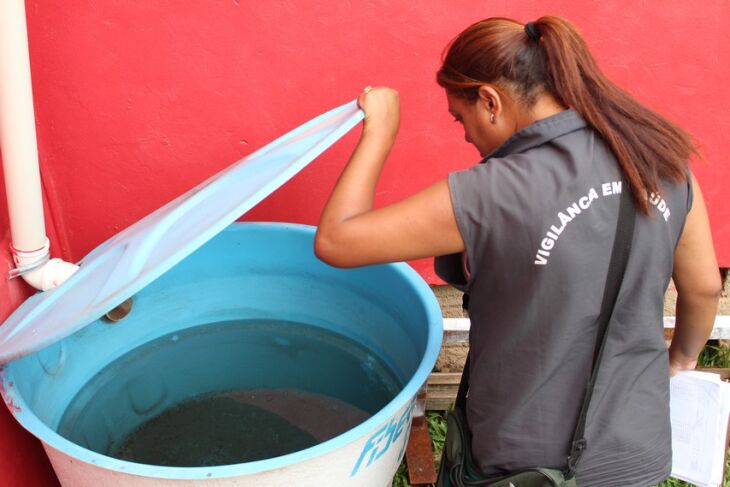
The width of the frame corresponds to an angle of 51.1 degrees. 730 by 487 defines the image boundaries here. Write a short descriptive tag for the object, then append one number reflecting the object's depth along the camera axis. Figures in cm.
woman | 142
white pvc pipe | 190
